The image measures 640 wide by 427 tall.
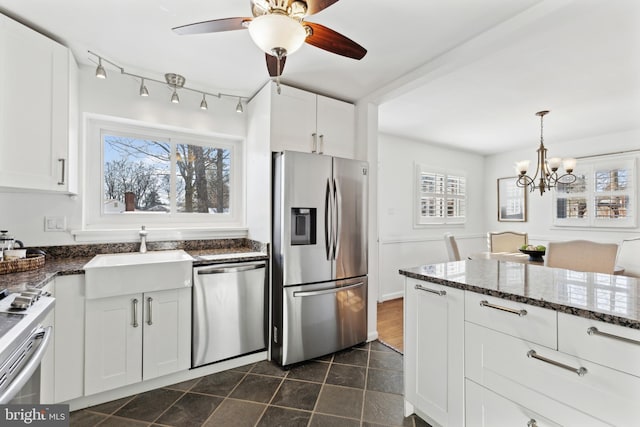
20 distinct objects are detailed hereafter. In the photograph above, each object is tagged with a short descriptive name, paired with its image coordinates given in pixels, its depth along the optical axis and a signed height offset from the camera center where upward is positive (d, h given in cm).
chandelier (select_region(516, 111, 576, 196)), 325 +59
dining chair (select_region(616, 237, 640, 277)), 268 -40
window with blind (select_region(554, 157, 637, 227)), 405 +30
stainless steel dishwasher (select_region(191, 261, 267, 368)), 219 -77
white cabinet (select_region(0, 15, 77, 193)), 162 +65
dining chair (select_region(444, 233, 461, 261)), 350 -40
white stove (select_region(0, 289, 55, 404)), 91 -43
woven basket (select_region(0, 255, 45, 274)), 166 -30
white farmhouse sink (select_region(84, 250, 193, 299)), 181 -41
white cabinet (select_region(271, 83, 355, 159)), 249 +86
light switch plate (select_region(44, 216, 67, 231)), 217 -6
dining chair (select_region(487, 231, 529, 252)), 379 -34
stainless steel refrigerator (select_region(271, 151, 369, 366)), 232 -35
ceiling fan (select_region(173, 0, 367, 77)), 116 +89
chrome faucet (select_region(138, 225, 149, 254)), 243 -21
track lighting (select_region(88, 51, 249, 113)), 212 +115
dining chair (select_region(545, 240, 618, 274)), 247 -37
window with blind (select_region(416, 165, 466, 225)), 464 +32
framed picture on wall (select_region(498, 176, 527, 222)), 514 +26
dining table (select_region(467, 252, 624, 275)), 312 -48
